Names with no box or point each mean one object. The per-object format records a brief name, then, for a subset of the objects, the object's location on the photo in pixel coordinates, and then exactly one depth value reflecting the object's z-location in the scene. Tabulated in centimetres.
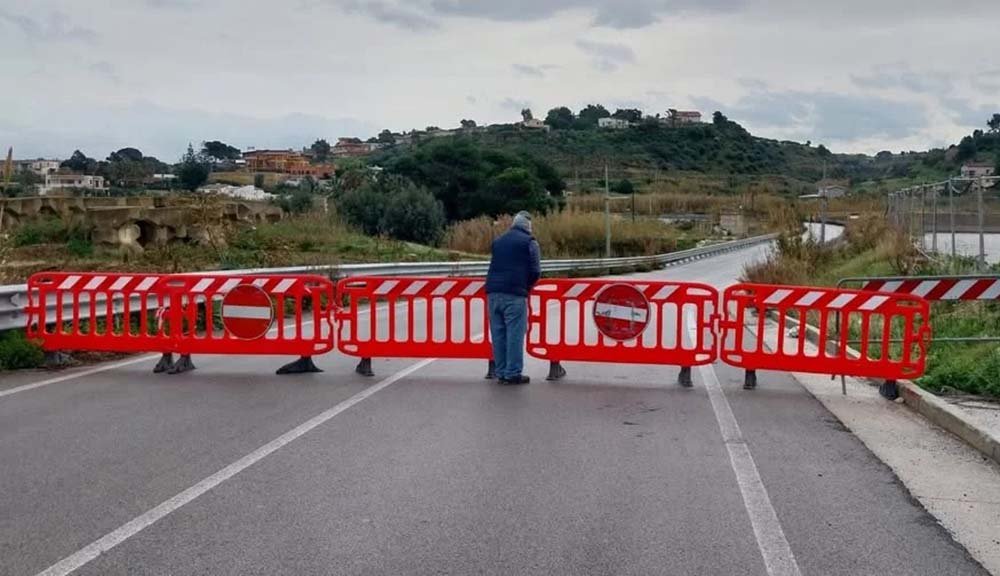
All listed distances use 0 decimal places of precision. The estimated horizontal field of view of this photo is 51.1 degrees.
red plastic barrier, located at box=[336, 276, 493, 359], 1210
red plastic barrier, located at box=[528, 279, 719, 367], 1167
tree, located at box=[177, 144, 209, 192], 6656
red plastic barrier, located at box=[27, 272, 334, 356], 1220
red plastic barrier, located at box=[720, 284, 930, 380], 1092
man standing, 1152
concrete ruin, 2800
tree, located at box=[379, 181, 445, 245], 5197
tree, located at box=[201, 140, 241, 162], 10381
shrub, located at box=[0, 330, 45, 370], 1238
